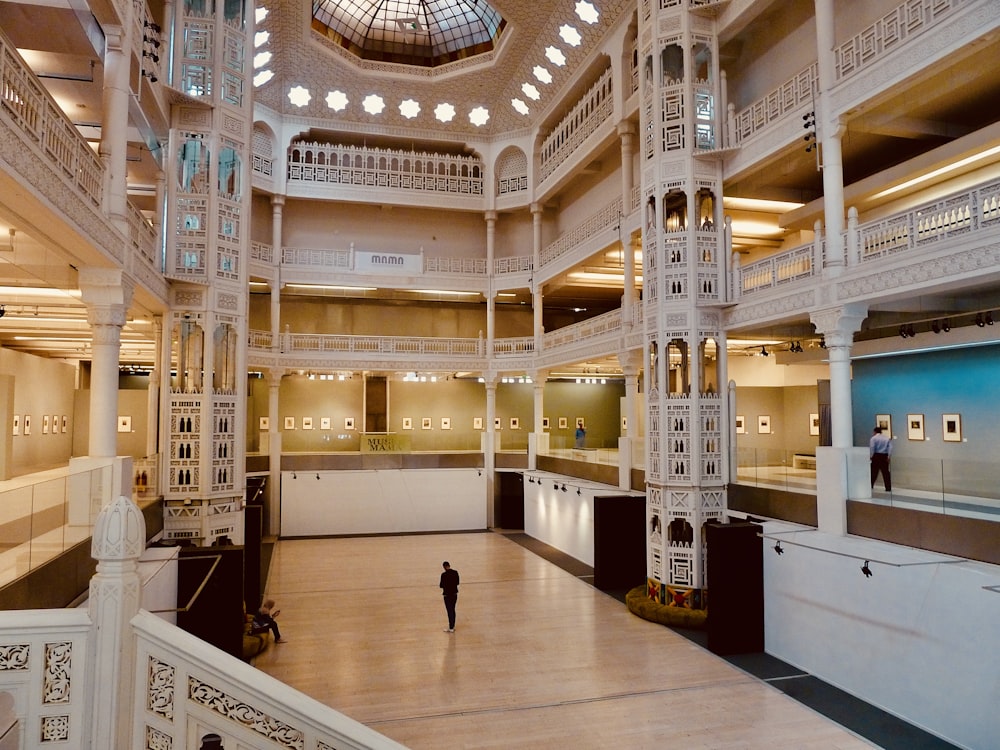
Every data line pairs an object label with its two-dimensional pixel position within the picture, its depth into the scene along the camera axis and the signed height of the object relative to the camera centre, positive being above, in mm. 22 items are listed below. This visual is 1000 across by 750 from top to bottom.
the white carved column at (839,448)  13008 -496
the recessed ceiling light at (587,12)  22603 +13478
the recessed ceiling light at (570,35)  24094 +13538
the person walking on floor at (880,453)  13117 -605
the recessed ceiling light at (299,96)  28875 +13603
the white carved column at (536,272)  29172 +6402
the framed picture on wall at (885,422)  18141 -14
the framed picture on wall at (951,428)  16094 -154
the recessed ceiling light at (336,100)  29219 +13580
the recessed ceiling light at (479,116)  30062 +13308
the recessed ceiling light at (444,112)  30078 +13457
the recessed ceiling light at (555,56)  25484 +13551
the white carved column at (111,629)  3932 -1170
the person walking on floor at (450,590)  15172 -3681
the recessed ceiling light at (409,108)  29906 +13555
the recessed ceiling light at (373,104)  29609 +13608
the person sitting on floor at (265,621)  14052 -4045
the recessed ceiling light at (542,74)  26892 +13542
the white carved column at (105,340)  12398 +1514
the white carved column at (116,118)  12320 +5475
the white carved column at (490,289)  30172 +5879
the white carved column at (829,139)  13430 +5539
